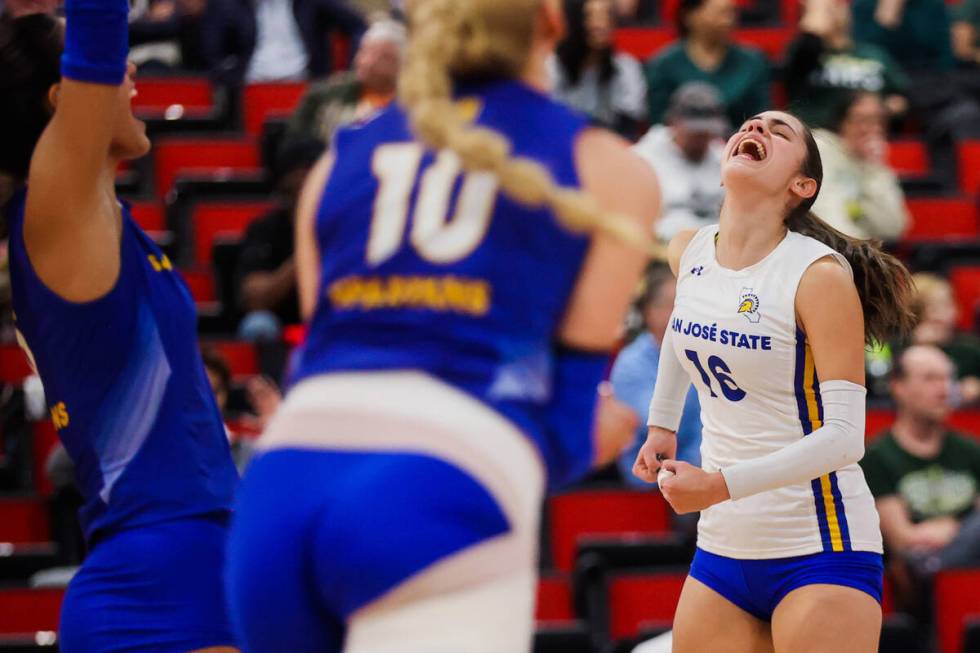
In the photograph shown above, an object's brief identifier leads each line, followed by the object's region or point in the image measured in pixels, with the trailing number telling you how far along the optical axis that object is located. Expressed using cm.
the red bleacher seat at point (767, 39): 1949
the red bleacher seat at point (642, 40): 1896
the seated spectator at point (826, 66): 1739
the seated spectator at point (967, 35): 2039
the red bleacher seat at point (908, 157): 1841
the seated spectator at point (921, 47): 1922
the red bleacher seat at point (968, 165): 1799
